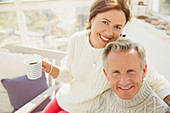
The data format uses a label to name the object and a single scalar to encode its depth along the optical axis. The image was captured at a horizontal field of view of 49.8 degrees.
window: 2.59
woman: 1.21
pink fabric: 1.58
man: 1.03
